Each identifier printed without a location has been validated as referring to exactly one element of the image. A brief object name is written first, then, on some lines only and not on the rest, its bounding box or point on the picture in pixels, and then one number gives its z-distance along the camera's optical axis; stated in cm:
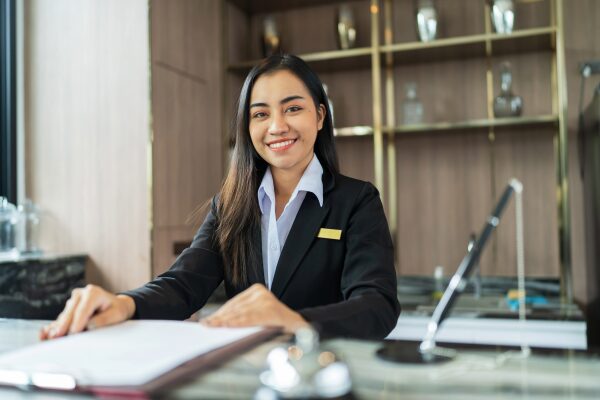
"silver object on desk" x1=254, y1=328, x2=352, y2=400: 65
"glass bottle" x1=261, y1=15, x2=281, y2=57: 348
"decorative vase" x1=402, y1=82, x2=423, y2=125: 327
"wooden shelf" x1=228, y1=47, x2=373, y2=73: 326
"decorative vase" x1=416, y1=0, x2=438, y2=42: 314
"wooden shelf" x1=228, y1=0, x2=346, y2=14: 357
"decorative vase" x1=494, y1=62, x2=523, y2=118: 310
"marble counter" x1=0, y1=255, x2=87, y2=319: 252
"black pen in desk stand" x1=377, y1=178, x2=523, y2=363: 81
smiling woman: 140
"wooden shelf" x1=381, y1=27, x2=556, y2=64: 301
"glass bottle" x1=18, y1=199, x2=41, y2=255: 287
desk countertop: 69
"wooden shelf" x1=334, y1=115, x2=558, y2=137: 302
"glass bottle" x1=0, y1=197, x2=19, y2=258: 285
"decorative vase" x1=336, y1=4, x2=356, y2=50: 331
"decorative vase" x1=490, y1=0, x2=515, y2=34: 302
